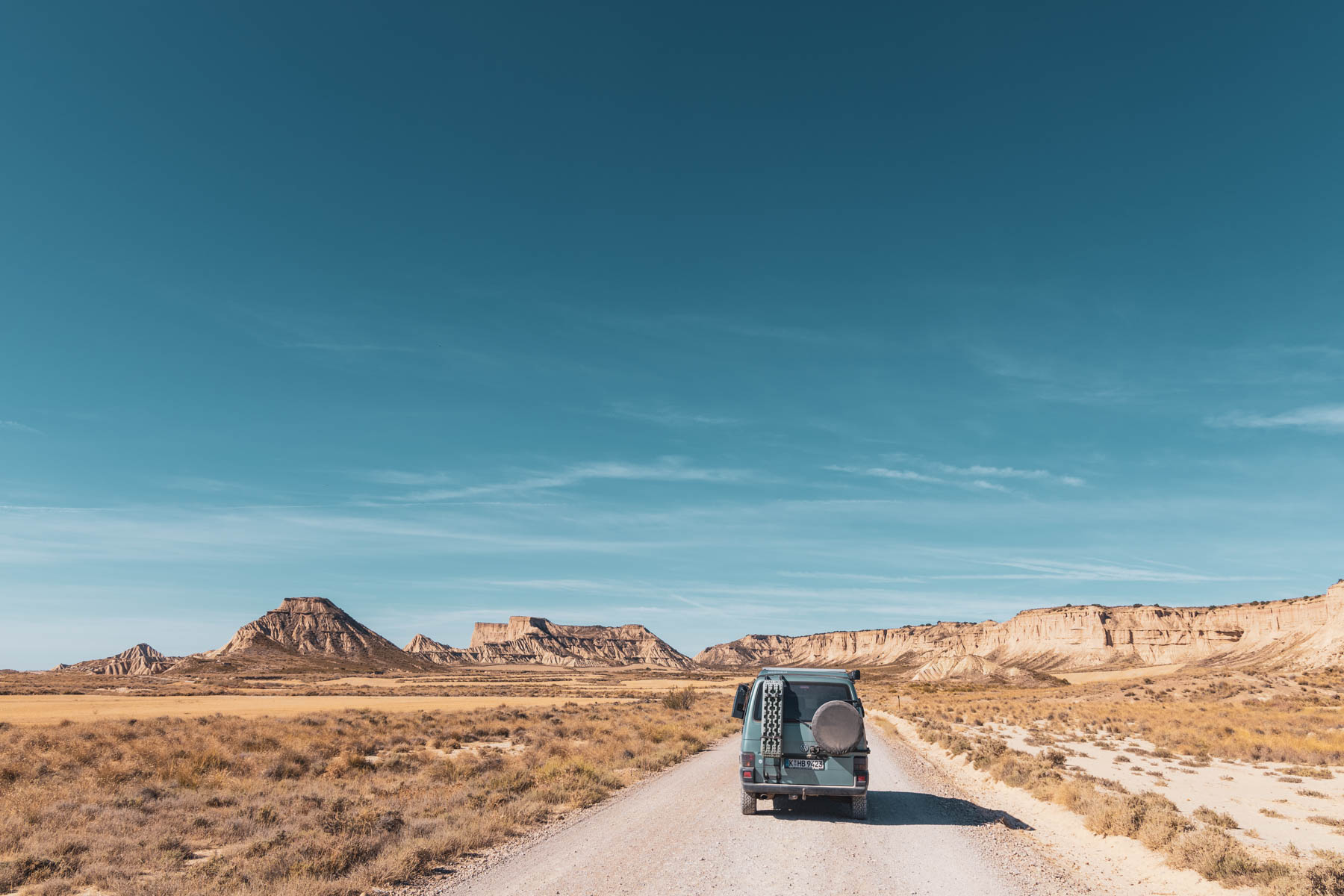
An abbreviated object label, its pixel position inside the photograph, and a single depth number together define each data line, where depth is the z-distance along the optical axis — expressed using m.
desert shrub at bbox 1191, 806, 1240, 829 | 13.30
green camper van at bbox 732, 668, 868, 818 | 11.92
